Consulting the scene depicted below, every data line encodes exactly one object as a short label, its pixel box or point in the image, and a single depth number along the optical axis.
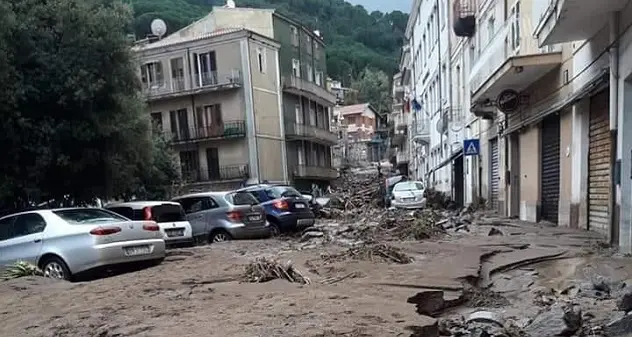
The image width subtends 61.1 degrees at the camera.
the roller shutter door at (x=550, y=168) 13.99
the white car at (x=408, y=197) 25.33
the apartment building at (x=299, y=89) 39.72
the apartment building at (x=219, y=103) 36.00
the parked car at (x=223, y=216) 13.57
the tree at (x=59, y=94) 13.11
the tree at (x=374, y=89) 93.62
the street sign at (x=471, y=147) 20.33
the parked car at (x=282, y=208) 15.58
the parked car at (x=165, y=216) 11.84
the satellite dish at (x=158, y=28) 40.25
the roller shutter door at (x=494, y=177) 20.37
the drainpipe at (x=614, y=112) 9.17
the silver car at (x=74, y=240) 8.70
